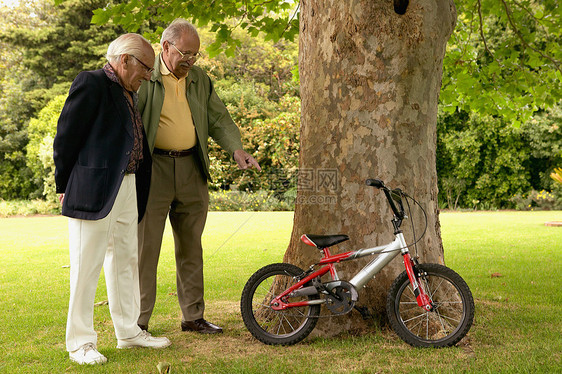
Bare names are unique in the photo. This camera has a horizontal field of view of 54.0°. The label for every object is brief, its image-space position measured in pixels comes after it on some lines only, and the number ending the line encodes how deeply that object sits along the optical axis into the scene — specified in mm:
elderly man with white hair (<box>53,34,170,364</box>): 3463
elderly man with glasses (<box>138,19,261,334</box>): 4062
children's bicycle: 3668
